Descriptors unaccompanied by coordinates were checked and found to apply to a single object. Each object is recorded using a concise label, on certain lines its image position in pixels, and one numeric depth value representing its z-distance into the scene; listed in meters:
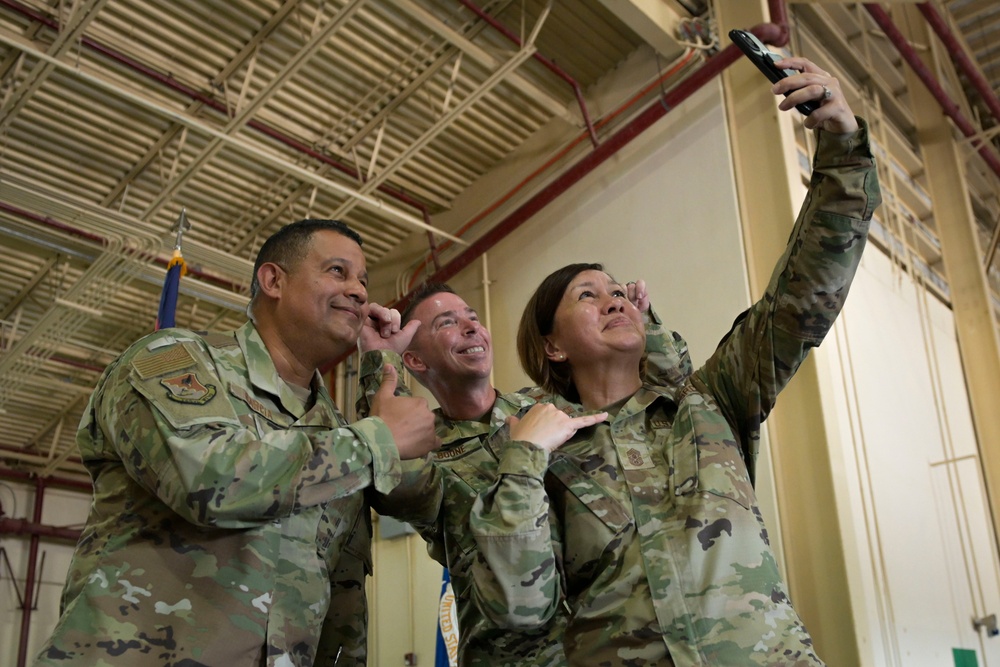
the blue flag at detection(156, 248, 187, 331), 5.80
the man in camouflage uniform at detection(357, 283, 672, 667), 1.97
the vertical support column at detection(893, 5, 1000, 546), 7.39
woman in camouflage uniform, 1.75
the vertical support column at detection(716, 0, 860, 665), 4.55
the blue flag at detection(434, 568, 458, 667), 6.17
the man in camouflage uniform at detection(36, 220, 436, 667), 1.75
